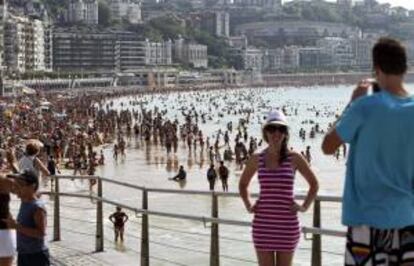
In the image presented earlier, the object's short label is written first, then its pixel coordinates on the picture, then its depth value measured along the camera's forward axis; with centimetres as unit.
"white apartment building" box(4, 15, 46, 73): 13012
